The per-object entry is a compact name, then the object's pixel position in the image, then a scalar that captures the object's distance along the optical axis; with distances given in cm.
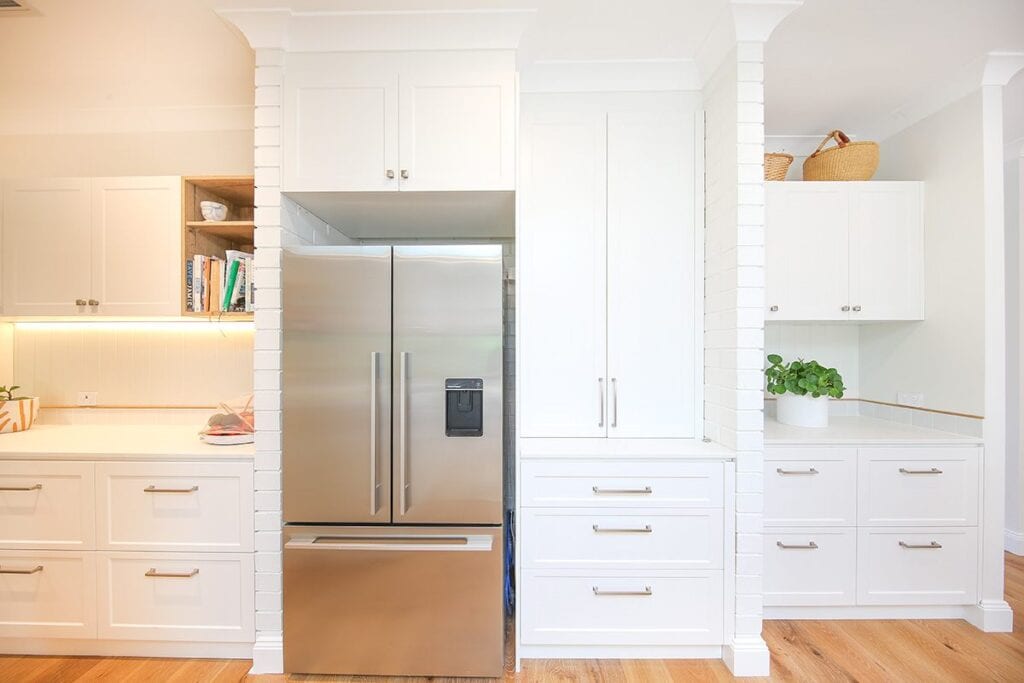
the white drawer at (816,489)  227
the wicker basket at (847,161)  253
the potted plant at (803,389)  244
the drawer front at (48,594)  201
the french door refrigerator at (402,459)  190
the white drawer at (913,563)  227
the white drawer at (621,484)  197
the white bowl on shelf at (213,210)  242
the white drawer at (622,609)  197
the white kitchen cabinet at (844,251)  253
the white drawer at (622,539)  197
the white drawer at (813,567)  227
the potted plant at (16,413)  242
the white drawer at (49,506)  201
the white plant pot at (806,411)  250
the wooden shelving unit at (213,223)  240
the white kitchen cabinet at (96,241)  240
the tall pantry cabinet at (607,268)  228
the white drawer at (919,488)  227
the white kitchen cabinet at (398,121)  195
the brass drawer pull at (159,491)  199
